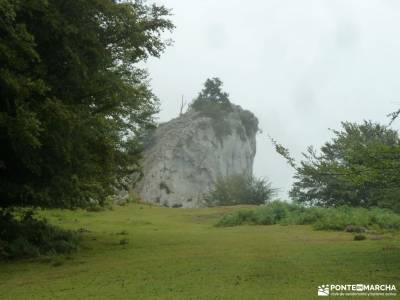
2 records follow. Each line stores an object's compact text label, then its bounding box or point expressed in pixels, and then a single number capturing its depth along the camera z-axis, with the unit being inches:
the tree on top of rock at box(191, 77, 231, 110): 3394.4
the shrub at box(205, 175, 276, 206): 2180.1
